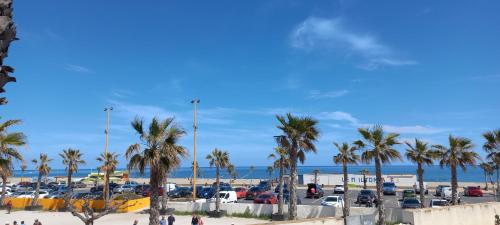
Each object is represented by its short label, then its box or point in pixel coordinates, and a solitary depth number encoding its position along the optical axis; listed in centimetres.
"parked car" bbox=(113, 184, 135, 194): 6388
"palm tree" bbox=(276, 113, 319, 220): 2777
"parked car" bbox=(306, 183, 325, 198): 5353
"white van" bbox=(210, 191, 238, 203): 4481
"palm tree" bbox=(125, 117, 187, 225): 1945
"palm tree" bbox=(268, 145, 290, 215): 3506
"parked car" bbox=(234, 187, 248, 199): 5619
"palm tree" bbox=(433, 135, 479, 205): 3234
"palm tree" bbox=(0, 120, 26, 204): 1205
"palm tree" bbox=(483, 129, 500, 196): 3250
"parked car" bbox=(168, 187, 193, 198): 5606
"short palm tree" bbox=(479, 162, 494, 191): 4562
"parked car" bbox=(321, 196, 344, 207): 3781
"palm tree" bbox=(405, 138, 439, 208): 3331
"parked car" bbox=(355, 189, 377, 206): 4396
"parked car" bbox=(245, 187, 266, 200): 5512
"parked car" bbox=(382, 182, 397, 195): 5689
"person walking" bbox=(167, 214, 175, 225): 2816
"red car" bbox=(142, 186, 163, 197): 5774
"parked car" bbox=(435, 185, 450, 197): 5598
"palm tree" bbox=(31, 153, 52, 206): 5188
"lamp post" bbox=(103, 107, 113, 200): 4539
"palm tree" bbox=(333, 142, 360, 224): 3200
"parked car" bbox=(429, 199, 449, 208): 3562
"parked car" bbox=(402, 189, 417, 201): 5048
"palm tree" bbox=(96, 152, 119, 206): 4575
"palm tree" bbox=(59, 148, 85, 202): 4831
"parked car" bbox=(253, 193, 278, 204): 4250
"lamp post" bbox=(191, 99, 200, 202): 4456
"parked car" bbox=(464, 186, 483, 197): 5619
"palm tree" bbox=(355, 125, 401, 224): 2669
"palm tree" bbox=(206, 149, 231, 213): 4125
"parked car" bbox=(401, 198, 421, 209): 3656
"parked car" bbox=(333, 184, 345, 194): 6045
